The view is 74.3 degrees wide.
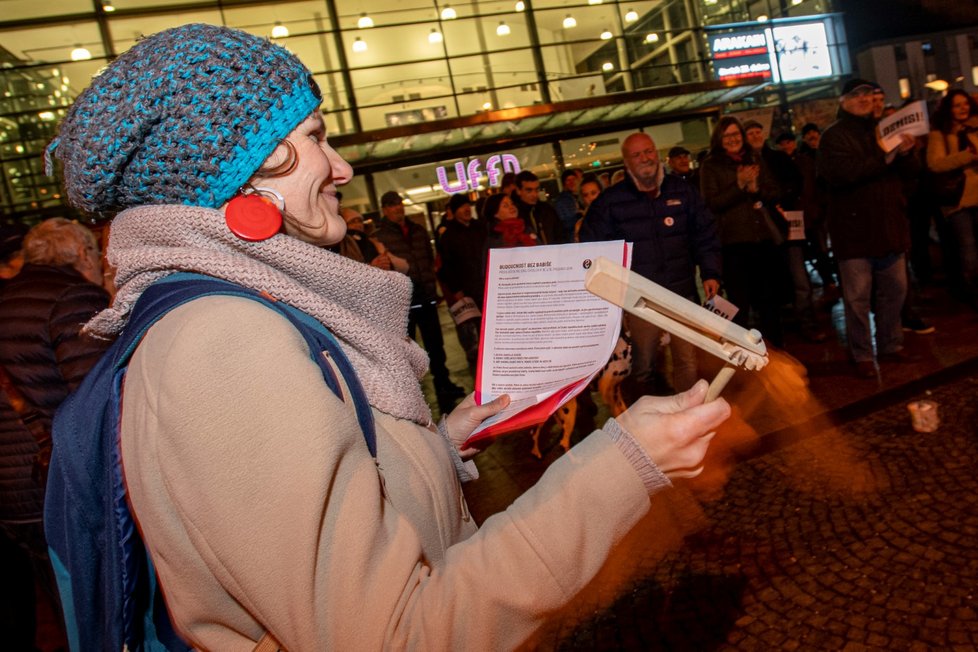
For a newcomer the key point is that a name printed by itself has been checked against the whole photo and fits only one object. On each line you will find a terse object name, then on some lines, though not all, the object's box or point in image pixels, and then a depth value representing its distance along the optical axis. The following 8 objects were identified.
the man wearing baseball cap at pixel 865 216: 5.00
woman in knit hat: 0.92
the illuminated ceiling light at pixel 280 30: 17.56
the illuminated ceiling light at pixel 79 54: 16.36
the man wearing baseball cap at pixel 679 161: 8.56
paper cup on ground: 4.08
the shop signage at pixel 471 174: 18.41
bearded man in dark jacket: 5.05
